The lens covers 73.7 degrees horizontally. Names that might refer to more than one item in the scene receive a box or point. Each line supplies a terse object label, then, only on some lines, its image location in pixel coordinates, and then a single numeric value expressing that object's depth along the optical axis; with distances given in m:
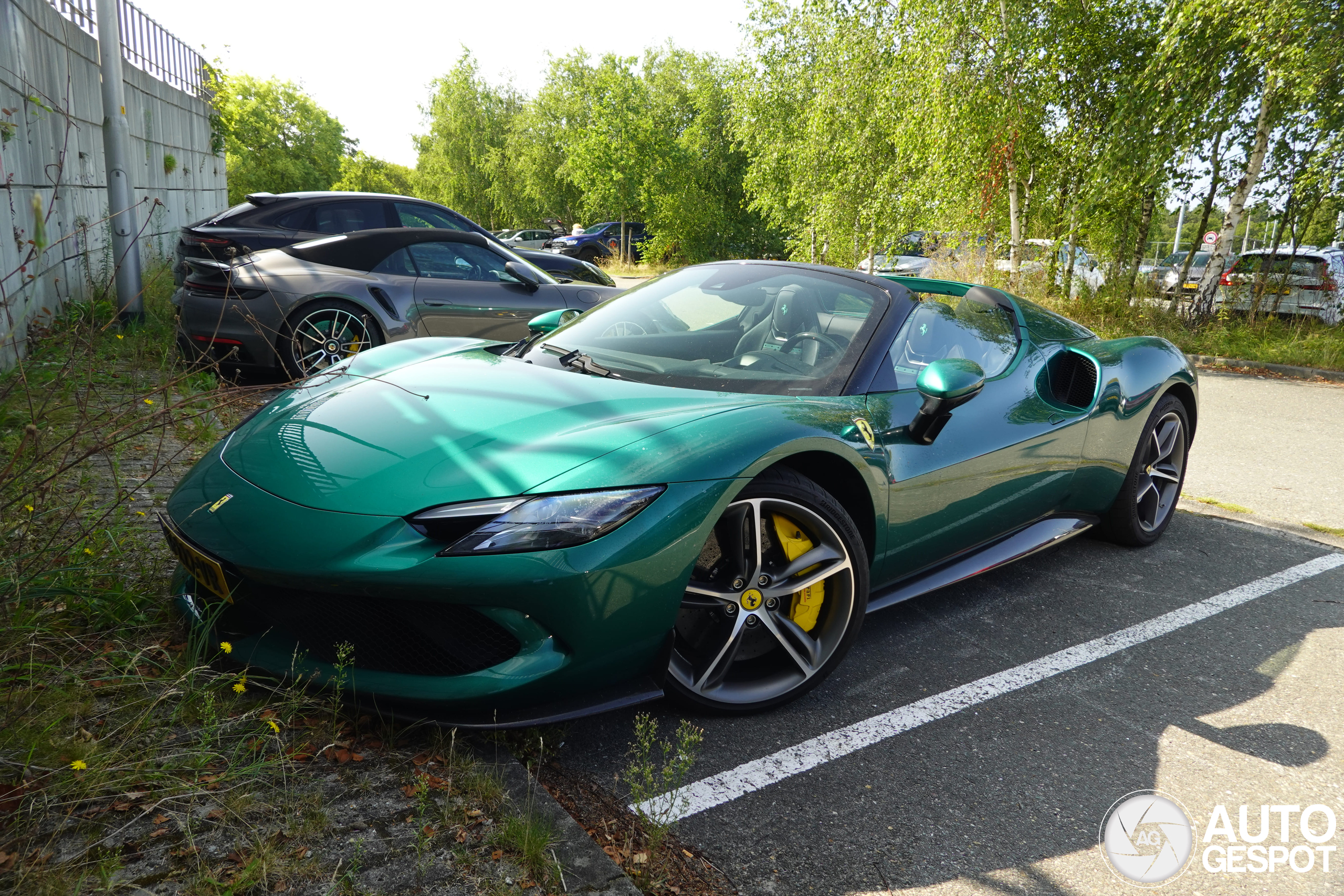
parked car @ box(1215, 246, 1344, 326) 12.52
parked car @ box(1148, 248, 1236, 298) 13.38
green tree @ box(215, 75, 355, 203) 64.00
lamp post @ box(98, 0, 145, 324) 7.73
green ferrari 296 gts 2.09
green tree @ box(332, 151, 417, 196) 55.97
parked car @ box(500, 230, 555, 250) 32.66
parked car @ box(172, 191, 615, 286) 7.14
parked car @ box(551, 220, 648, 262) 31.02
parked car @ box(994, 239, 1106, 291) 13.57
